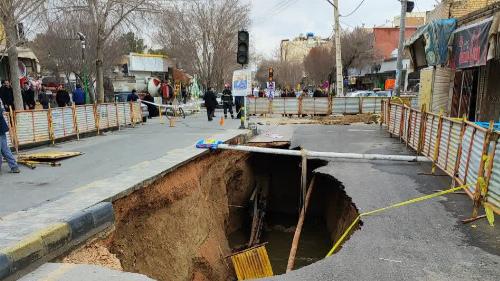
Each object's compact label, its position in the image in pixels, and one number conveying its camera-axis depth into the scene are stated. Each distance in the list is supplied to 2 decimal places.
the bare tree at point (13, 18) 11.34
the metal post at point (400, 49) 19.08
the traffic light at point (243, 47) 12.63
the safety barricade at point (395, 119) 12.62
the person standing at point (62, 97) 17.34
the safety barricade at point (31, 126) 10.56
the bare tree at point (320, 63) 50.91
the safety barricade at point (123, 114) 16.16
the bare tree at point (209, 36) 35.53
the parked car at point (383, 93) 29.08
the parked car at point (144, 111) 19.56
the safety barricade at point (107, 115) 14.55
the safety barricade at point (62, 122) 11.80
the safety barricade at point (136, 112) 17.52
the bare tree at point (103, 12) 17.41
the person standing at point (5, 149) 7.64
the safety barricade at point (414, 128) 9.91
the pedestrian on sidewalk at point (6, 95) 15.14
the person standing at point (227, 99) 20.31
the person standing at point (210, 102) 18.88
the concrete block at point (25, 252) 3.89
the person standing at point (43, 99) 21.05
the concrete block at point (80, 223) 4.75
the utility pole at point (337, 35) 25.05
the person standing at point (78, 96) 17.23
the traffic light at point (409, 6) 19.13
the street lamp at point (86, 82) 28.58
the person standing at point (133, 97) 19.28
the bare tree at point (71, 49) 30.81
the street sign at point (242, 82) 14.16
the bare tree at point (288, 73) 76.62
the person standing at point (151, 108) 22.74
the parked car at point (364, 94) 30.16
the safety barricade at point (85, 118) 13.16
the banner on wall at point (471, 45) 10.66
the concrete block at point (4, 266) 3.71
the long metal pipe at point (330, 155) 8.91
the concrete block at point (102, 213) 5.18
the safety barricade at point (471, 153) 5.81
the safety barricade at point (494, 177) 5.31
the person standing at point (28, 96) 16.89
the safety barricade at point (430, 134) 8.40
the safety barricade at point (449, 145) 6.99
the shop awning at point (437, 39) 13.16
